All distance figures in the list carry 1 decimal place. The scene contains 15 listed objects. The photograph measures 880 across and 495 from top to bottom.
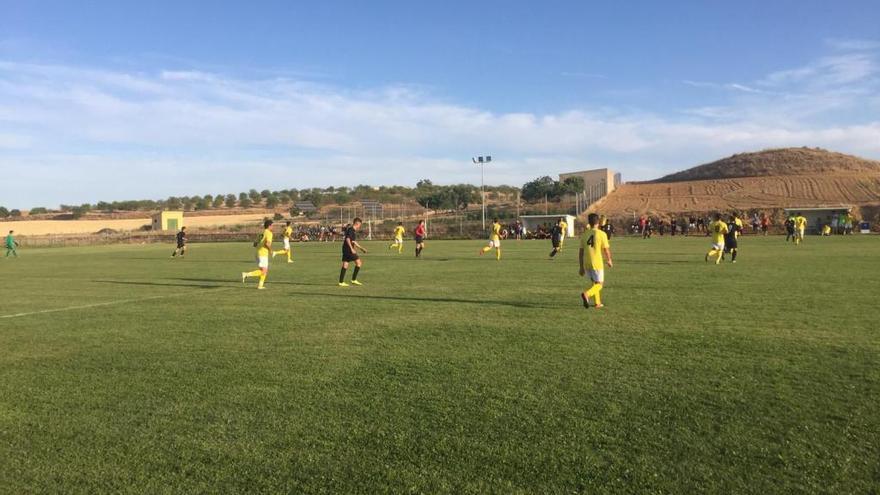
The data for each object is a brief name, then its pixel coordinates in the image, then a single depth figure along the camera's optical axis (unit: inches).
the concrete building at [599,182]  3455.0
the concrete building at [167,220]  3385.8
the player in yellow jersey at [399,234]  1249.9
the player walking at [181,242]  1295.8
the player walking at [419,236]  1117.1
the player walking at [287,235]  1091.3
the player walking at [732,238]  854.5
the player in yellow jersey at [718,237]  831.1
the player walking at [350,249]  641.0
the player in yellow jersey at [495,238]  1044.0
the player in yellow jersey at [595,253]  446.6
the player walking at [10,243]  1570.6
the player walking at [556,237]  1029.2
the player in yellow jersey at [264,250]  626.5
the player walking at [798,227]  1306.6
